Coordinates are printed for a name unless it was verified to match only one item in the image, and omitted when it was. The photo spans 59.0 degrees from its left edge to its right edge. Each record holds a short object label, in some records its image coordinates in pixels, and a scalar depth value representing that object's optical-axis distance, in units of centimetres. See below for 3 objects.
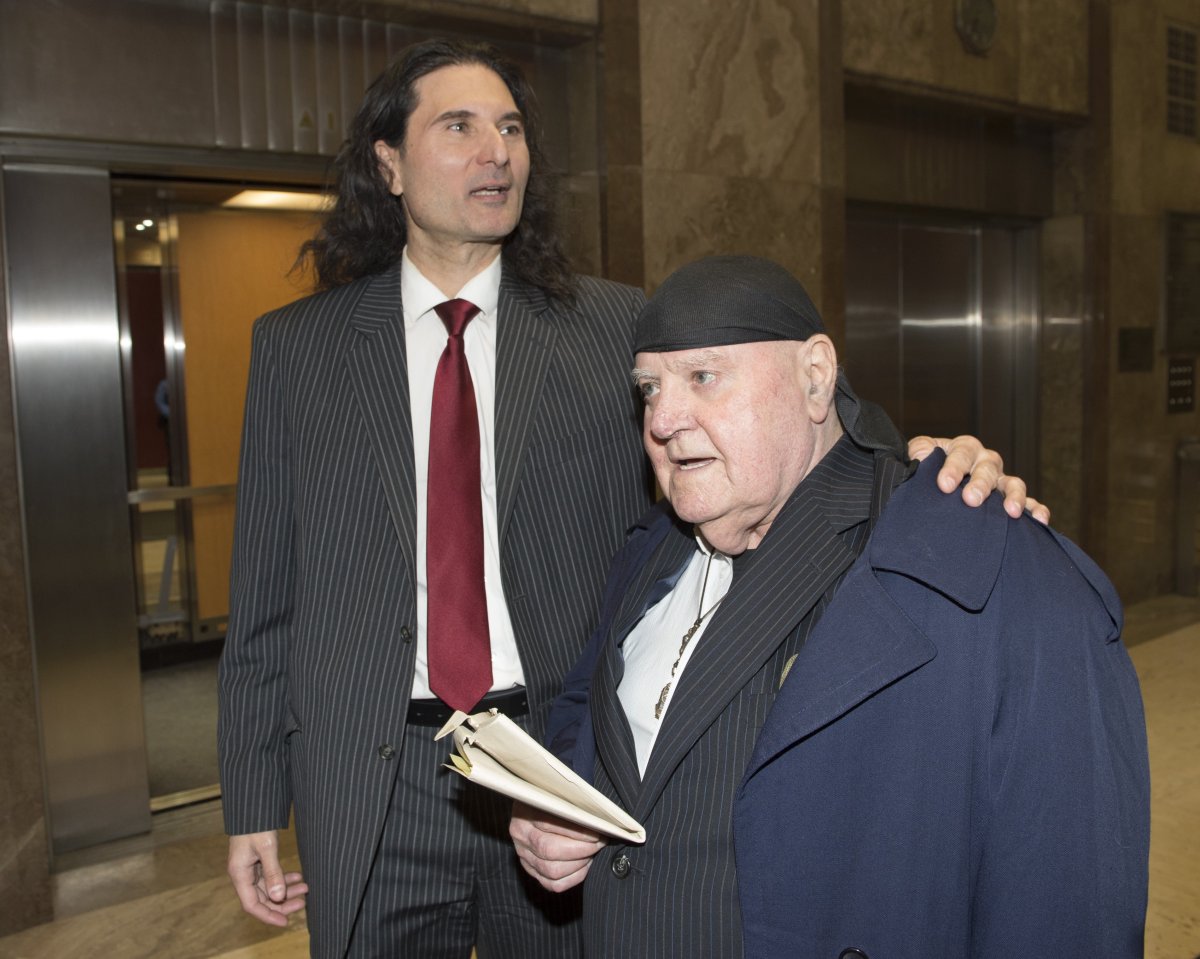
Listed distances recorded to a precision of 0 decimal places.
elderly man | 125
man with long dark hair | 192
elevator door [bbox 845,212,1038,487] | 638
